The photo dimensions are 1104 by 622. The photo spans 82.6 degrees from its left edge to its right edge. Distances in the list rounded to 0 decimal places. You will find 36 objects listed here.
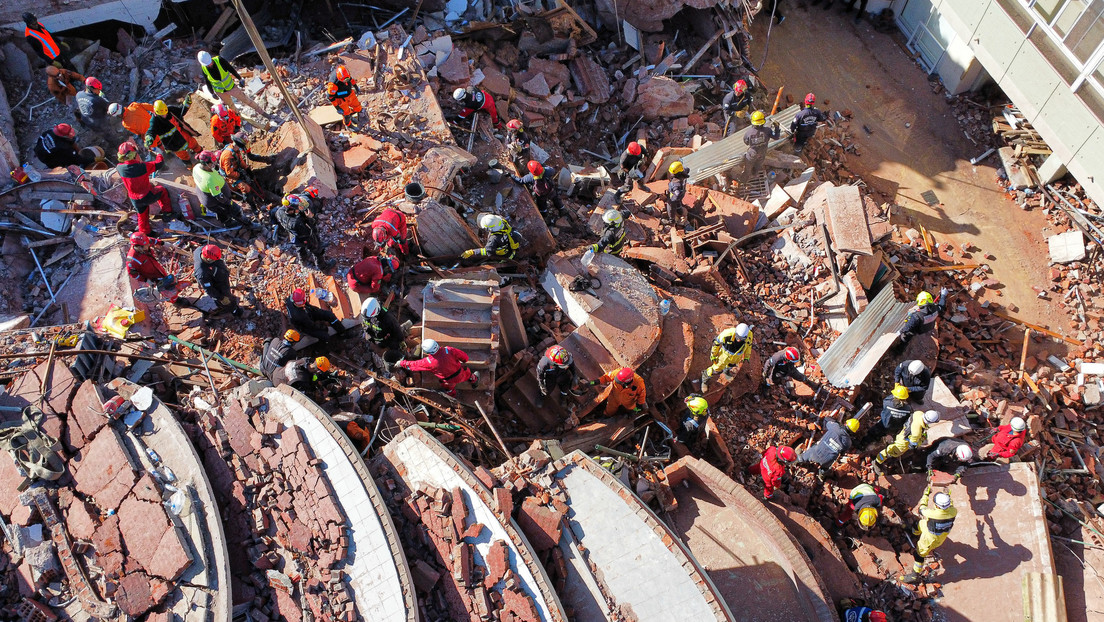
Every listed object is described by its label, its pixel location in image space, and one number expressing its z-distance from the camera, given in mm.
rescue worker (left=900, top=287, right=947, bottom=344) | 10398
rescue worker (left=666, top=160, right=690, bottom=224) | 11961
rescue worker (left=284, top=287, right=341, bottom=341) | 8953
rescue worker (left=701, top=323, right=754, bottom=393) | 9350
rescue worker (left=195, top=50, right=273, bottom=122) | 11070
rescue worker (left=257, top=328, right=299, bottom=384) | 8922
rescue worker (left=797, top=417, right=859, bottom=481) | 8977
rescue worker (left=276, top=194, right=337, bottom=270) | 9727
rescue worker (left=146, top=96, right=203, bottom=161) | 10828
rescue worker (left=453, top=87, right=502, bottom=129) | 11787
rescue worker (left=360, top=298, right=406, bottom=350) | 8781
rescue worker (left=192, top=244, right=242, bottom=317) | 9156
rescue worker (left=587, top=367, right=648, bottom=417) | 9078
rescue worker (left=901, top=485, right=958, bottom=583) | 8133
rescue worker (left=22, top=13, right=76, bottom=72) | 12656
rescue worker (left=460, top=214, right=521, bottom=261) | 9844
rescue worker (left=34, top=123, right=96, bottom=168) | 11141
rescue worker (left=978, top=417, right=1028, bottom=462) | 9156
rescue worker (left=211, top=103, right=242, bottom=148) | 11114
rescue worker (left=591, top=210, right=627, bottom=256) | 10164
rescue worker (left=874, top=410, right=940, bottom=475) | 9203
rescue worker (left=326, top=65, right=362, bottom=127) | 11234
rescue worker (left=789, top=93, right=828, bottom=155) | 13047
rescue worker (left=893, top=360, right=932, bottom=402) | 9766
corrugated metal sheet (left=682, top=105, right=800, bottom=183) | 12664
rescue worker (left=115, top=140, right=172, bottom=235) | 10023
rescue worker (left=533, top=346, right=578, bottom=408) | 8922
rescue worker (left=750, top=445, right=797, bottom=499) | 8938
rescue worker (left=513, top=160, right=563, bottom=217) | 11050
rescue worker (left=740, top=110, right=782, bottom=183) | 12438
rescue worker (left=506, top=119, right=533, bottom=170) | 12211
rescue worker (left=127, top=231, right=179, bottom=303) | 9508
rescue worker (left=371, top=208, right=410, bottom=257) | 9750
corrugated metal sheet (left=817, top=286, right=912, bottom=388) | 10438
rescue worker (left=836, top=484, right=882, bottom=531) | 8516
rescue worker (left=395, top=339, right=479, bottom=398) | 8492
